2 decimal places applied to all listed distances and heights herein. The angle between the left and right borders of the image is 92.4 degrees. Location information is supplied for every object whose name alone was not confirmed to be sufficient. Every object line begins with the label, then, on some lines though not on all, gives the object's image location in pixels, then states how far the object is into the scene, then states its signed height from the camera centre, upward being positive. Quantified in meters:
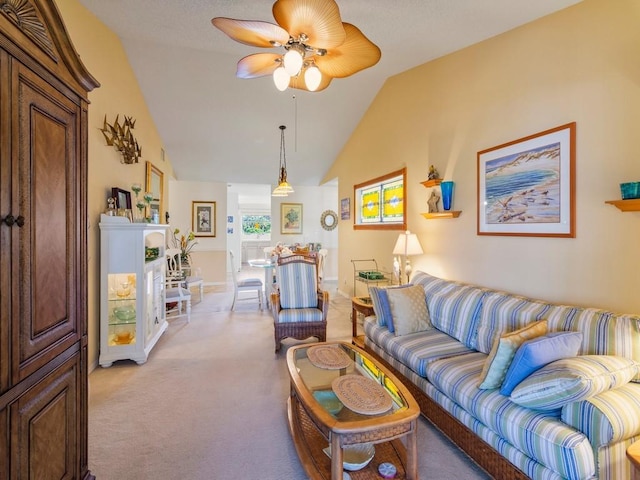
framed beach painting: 2.18 +0.42
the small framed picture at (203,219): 7.30 +0.48
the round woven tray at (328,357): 2.14 -0.88
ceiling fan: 1.68 +1.25
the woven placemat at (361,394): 1.61 -0.88
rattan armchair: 3.38 -0.74
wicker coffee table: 1.44 -0.91
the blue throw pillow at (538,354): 1.59 -0.61
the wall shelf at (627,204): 1.72 +0.19
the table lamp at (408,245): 3.62 -0.08
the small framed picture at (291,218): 7.75 +0.53
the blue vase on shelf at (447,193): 3.21 +0.48
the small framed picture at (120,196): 3.30 +0.47
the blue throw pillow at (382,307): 2.80 -0.64
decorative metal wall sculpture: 3.28 +1.15
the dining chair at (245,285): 5.07 -0.76
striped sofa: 1.33 -0.86
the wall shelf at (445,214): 3.17 +0.26
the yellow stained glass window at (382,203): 4.23 +0.56
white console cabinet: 3.05 -0.53
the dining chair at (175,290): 4.39 -0.77
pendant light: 5.03 +0.88
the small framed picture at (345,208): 5.97 +0.60
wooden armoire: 1.06 -0.03
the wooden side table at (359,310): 3.43 -0.81
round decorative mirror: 8.02 +0.51
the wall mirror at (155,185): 4.73 +0.90
